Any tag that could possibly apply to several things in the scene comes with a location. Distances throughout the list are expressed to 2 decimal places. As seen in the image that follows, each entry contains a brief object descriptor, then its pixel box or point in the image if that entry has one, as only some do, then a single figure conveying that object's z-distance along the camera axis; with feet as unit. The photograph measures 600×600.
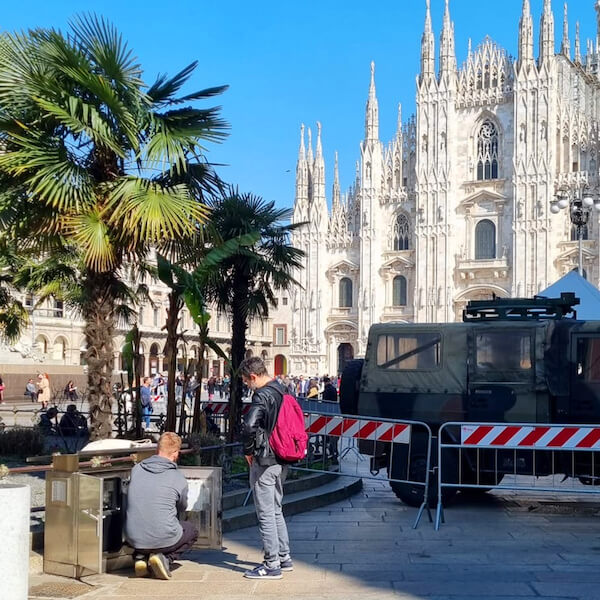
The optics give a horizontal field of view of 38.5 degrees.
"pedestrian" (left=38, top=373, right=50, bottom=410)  79.28
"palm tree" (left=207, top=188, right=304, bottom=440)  46.60
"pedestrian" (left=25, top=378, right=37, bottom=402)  99.32
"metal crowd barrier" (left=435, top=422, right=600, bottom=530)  26.73
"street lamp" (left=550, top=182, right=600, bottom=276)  63.52
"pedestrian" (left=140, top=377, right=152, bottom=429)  62.90
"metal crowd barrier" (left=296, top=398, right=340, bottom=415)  57.93
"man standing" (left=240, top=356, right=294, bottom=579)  18.95
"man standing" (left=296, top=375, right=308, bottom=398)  125.73
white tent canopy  47.44
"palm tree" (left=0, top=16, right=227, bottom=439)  29.43
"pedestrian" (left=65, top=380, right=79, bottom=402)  87.37
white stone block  14.19
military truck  29.17
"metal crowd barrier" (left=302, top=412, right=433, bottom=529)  28.32
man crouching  18.47
